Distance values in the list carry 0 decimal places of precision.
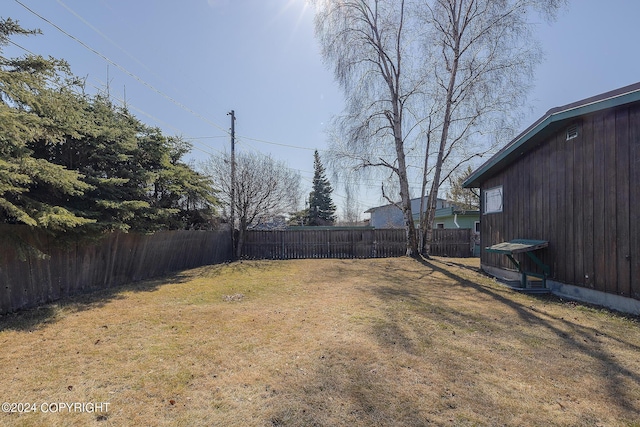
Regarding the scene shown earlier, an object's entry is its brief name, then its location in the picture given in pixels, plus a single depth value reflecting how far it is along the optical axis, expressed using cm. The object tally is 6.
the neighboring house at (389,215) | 2761
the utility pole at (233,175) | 1302
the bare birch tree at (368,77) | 1281
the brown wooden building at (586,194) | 496
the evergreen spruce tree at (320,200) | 3123
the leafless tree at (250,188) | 1353
